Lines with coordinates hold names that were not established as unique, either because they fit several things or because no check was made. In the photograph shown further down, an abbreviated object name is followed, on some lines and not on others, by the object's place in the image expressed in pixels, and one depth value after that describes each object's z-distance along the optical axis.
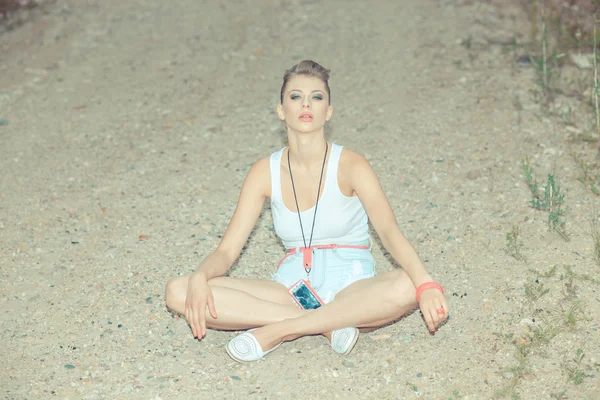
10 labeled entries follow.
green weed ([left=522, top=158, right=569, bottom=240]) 4.83
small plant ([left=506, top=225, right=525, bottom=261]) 4.64
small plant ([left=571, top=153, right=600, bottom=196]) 5.27
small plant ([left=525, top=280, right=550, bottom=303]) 4.27
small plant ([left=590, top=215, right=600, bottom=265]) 4.54
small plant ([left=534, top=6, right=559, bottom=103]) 6.54
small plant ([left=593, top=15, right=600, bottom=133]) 5.51
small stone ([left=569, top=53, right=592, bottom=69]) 6.96
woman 3.80
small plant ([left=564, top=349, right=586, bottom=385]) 3.64
